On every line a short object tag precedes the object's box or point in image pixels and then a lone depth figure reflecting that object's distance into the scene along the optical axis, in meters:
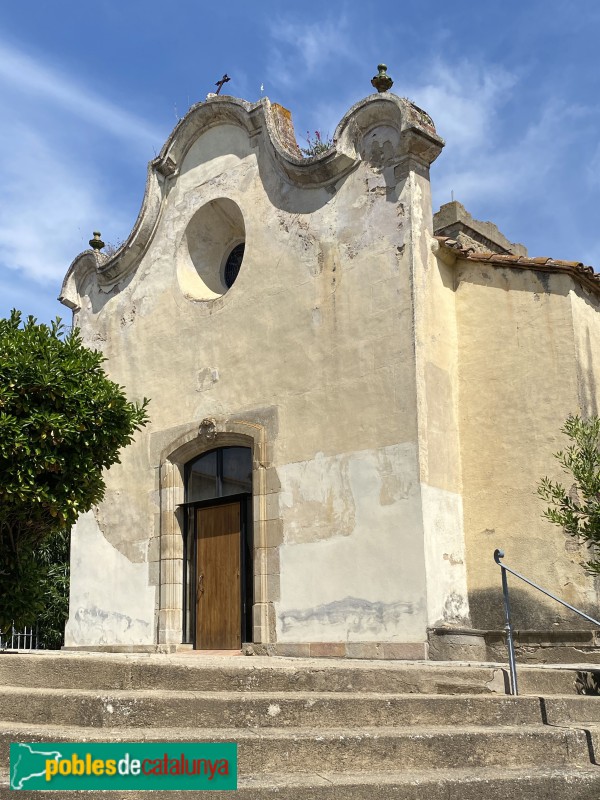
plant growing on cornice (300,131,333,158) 13.46
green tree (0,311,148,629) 8.32
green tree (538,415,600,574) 7.42
